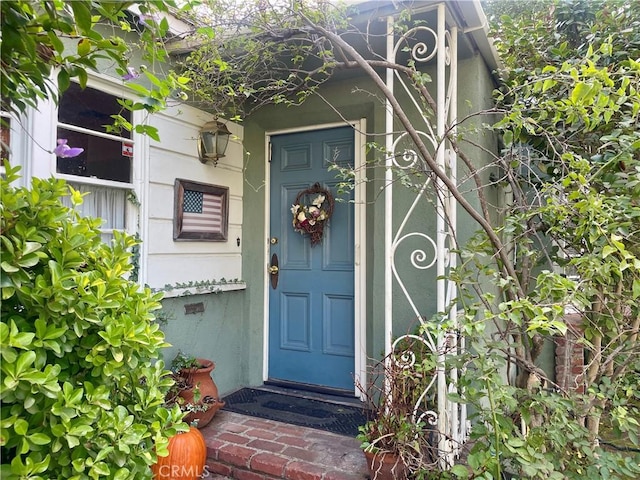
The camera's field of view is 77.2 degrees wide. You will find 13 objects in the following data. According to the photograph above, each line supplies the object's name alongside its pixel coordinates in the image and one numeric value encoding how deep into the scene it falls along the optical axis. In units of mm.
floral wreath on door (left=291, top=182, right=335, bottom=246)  3396
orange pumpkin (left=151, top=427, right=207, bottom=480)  2205
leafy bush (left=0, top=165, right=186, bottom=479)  1058
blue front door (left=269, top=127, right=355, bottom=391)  3363
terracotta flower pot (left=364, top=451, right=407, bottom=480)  1979
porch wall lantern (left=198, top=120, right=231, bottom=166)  3193
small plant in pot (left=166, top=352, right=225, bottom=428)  2652
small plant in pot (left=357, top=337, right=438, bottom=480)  1972
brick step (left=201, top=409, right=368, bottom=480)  2246
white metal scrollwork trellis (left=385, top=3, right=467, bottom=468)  2037
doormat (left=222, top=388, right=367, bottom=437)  2833
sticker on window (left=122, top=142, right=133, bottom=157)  2732
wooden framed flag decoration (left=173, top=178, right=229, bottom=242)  3035
